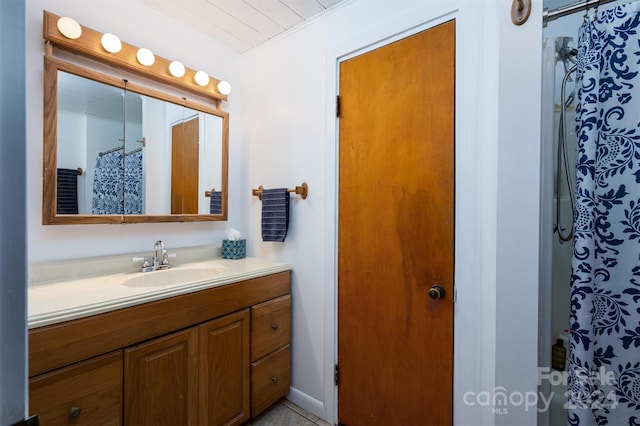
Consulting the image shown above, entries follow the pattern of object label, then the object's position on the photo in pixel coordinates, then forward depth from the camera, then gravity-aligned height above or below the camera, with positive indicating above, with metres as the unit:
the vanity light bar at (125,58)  1.32 +0.82
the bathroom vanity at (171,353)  0.96 -0.60
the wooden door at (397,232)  1.27 -0.09
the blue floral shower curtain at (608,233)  0.91 -0.06
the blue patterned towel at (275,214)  1.81 -0.01
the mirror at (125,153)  1.36 +0.34
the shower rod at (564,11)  0.96 +0.71
